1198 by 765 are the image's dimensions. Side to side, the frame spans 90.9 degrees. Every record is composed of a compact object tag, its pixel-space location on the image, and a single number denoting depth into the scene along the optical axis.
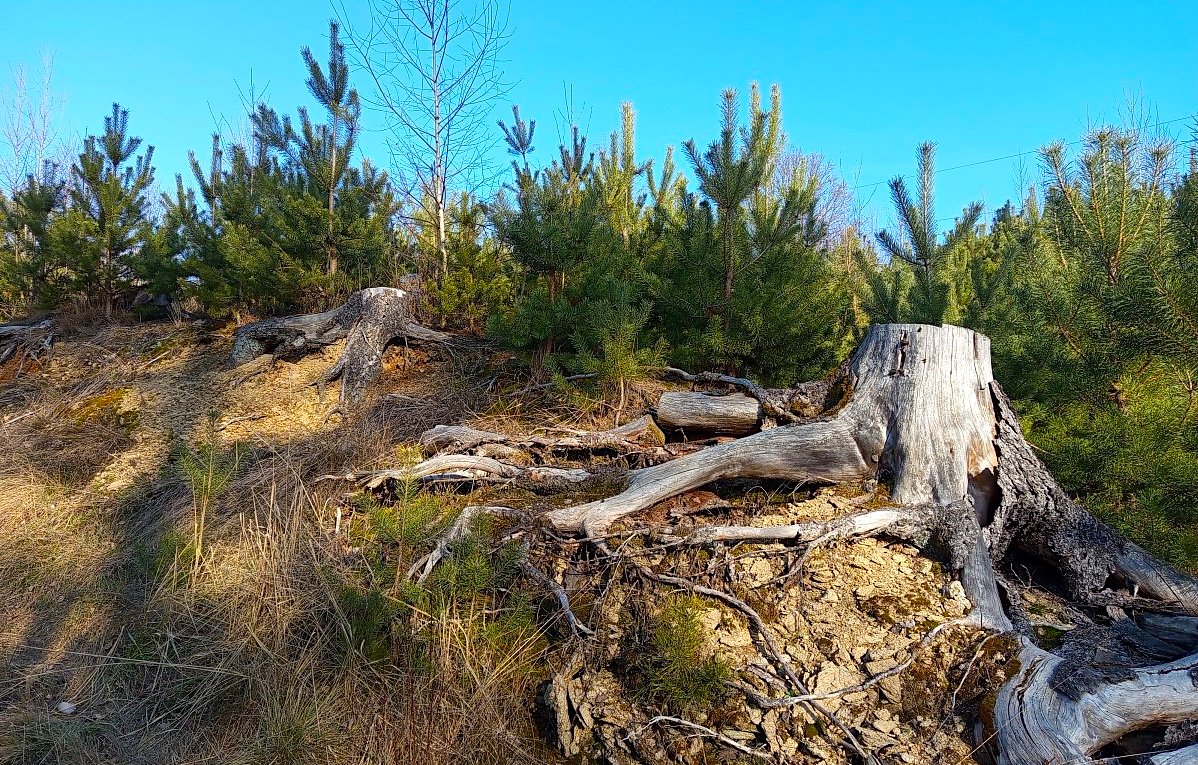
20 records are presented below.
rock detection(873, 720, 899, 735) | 2.03
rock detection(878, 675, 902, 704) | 2.12
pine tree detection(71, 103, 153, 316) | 7.33
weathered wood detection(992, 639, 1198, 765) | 1.87
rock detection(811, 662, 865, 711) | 2.15
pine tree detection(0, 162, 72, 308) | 7.57
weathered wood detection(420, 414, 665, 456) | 3.71
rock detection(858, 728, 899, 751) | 1.97
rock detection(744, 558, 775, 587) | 2.59
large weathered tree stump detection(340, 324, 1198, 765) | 2.00
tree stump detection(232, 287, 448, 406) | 5.51
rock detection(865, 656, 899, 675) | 2.19
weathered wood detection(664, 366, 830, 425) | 3.48
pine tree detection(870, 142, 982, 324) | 4.50
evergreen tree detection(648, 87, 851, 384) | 4.14
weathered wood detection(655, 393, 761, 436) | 3.56
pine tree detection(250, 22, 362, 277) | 6.51
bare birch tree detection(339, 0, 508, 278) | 6.85
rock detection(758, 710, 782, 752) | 2.00
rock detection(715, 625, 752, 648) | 2.34
